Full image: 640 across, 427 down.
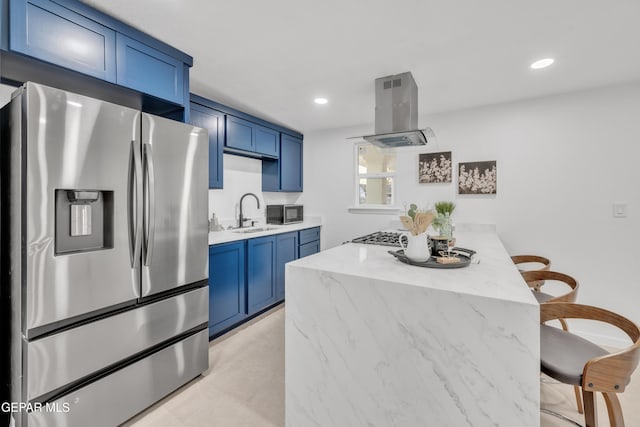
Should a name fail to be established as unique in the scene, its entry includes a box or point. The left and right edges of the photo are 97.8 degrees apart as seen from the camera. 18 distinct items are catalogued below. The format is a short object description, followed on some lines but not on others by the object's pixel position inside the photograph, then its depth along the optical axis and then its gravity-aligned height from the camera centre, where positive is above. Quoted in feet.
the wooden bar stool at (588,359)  3.21 -2.09
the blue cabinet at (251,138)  10.32 +2.81
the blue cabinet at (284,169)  12.95 +1.84
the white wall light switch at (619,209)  8.48 -0.04
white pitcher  4.81 -0.70
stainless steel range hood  7.52 +2.70
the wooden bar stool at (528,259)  7.21 -1.38
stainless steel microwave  12.96 -0.29
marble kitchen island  3.27 -1.87
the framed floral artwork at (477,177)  10.26 +1.15
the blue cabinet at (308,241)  12.59 -1.58
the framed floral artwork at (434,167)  11.03 +1.64
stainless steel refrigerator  4.11 -0.82
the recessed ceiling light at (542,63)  7.02 +3.73
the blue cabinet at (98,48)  4.50 +3.02
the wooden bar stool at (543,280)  5.00 -1.52
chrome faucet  11.74 -0.52
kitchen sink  10.95 -0.89
